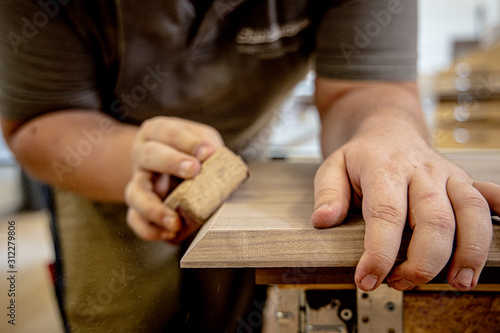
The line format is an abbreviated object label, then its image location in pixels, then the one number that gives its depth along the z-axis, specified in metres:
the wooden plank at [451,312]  0.27
